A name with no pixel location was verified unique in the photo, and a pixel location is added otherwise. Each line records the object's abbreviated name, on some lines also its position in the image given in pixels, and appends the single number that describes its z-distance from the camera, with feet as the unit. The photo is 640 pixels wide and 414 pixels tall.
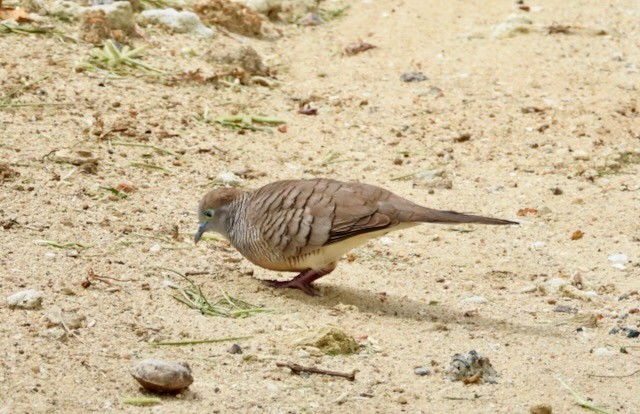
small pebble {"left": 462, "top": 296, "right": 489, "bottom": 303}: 36.60
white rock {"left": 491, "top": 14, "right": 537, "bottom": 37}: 62.49
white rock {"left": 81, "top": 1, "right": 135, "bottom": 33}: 55.11
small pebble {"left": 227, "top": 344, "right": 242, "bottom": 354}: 30.12
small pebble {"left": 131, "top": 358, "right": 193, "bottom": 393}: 26.32
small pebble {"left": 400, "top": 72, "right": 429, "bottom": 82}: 57.98
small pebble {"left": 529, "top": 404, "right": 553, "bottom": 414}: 27.37
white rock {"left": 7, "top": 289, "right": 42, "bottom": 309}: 30.27
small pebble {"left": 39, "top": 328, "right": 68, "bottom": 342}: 28.86
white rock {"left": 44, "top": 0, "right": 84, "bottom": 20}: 56.03
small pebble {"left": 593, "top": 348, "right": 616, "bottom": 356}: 32.04
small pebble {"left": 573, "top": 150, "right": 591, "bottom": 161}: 50.06
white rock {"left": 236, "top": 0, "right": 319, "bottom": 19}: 64.75
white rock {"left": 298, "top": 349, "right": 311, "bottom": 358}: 30.12
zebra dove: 33.94
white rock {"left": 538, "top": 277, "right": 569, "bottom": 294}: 37.91
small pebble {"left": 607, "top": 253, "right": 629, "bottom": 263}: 40.55
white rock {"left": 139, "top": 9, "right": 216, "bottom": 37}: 58.85
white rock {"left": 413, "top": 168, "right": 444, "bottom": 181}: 47.80
